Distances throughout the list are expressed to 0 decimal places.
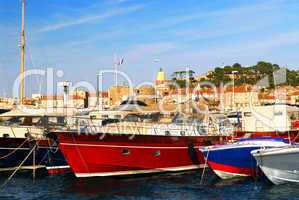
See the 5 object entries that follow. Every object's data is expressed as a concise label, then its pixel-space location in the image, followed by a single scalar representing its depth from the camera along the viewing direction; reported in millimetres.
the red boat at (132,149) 20328
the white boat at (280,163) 17906
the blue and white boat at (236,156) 19627
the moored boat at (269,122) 24516
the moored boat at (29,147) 23203
